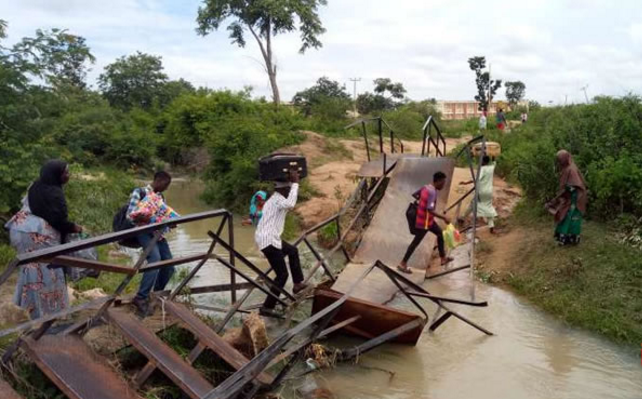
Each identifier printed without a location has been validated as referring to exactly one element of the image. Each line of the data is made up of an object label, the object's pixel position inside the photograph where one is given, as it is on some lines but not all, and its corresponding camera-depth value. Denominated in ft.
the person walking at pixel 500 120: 73.46
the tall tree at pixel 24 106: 26.00
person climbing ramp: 22.48
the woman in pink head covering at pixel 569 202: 25.48
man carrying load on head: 18.24
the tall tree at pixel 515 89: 190.19
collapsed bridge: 11.35
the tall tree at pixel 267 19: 88.89
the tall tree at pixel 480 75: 143.84
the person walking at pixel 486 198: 32.14
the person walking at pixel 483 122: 77.25
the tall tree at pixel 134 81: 135.64
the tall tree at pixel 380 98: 140.26
